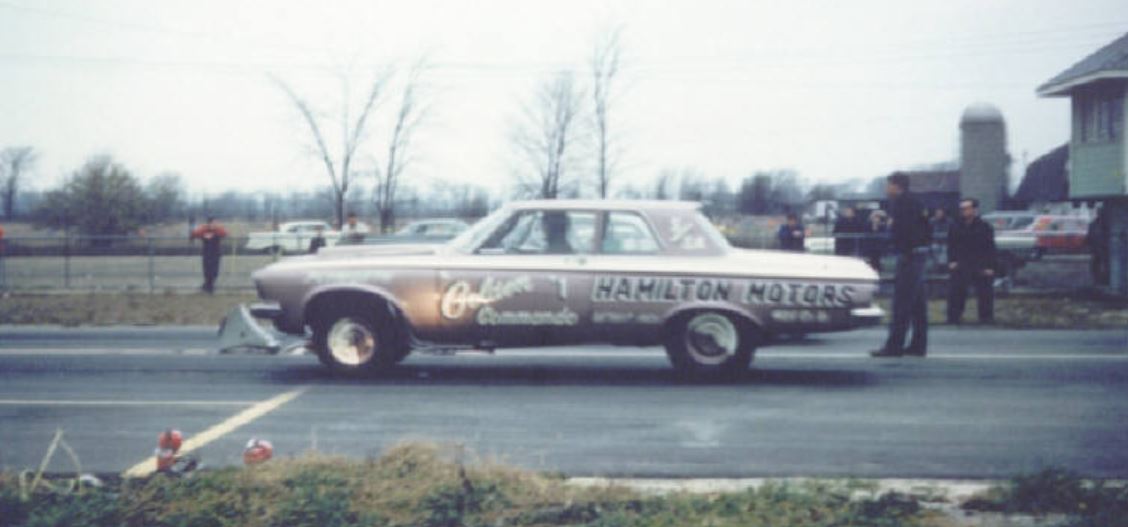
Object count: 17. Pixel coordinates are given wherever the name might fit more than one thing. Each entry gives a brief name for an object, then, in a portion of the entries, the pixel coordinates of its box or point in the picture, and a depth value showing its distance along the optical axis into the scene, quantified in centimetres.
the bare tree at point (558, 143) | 3175
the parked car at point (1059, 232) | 3922
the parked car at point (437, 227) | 3525
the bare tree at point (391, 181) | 3422
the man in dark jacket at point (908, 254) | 1245
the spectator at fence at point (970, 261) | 1762
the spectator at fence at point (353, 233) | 2400
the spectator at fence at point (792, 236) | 2312
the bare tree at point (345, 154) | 3350
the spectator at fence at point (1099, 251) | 2477
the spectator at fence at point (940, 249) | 2475
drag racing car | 1100
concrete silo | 6900
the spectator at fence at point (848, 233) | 2372
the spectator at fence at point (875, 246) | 2305
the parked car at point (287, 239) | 3135
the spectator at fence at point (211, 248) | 2467
